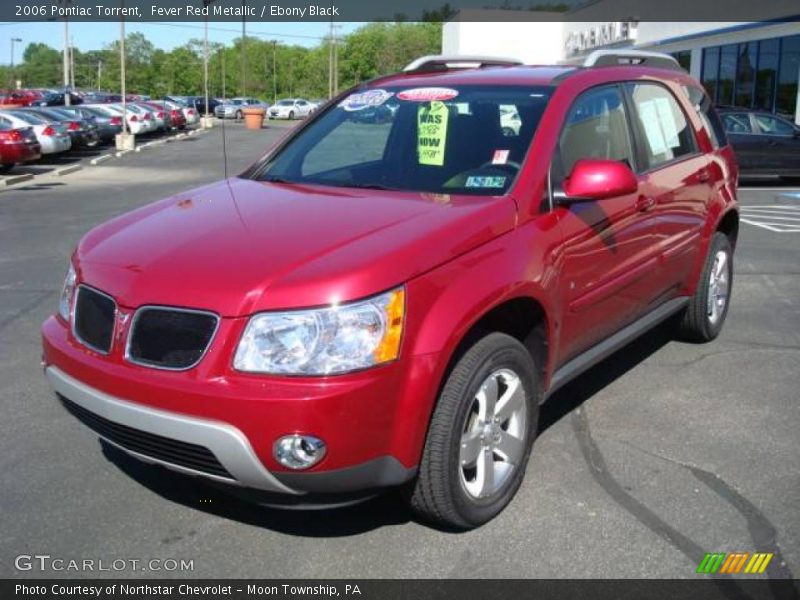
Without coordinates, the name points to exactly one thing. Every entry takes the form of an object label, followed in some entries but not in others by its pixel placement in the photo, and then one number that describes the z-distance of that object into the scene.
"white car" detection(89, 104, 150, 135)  35.47
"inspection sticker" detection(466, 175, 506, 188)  3.76
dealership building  24.06
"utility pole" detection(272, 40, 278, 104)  99.50
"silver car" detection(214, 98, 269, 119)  56.16
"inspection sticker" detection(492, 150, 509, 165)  3.89
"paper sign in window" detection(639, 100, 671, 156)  4.85
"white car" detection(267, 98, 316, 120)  63.28
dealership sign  38.19
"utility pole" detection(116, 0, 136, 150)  30.45
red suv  2.87
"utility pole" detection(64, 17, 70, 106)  38.26
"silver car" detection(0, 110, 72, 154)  23.12
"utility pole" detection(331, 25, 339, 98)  80.68
